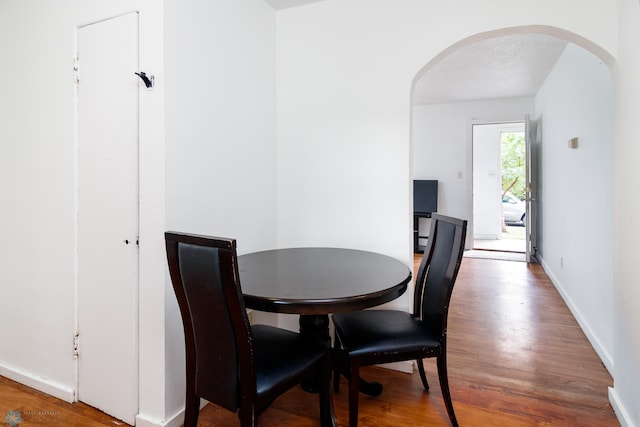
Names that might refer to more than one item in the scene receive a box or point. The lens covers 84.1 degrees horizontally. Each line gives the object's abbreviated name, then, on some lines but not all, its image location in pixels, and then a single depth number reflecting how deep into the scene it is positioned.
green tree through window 8.56
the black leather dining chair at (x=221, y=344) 1.19
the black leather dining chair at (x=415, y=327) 1.56
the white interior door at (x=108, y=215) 1.70
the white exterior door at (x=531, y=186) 4.93
